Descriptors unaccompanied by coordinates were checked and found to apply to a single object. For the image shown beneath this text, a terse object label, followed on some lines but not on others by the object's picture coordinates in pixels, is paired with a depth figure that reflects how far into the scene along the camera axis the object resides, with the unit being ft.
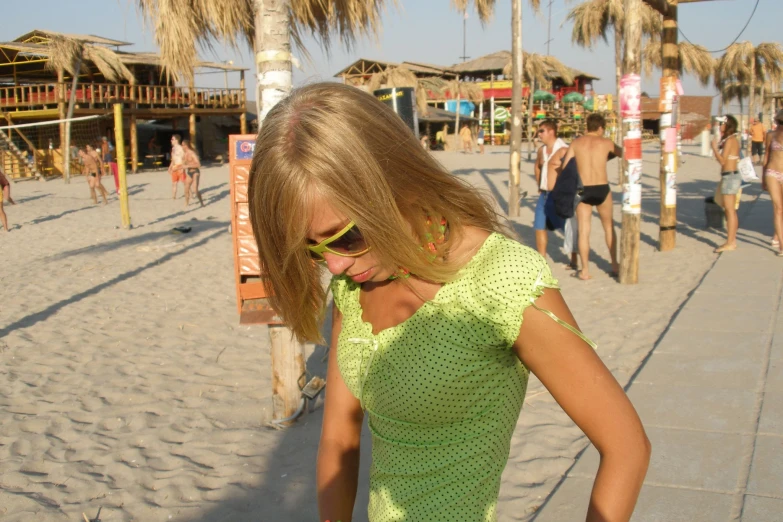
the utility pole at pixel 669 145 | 30.06
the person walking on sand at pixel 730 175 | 30.12
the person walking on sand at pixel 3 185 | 45.68
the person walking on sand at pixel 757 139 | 80.94
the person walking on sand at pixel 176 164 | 61.11
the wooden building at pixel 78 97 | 90.33
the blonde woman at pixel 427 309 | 3.88
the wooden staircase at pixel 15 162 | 89.15
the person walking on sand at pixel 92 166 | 60.44
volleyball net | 89.92
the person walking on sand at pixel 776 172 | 27.96
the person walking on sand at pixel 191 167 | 59.93
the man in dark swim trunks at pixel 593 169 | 25.91
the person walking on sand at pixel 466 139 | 123.44
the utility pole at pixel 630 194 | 24.61
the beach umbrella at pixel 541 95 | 131.13
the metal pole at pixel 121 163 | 43.96
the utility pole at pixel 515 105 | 44.29
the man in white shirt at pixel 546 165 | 27.48
